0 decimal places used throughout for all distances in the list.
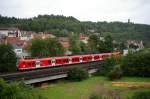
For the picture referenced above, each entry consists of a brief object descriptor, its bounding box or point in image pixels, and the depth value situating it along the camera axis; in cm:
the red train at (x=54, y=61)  4438
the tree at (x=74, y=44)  7825
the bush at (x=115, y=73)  5094
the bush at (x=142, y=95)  3161
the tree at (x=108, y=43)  8494
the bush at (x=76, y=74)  4866
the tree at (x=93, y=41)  8912
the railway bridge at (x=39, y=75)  3859
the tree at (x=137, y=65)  5534
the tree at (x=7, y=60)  4678
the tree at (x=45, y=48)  6328
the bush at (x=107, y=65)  5597
